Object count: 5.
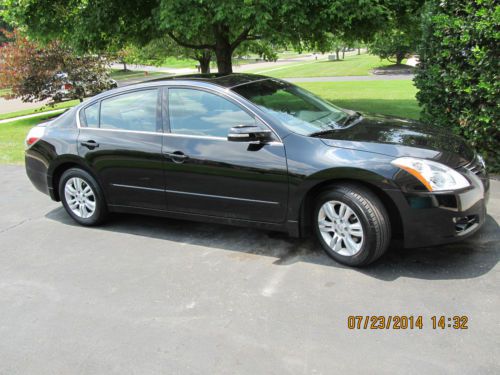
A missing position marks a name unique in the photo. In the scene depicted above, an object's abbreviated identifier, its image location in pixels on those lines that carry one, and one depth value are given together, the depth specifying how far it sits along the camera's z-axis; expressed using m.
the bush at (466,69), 5.89
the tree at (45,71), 14.84
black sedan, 3.85
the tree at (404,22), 10.97
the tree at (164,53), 15.63
